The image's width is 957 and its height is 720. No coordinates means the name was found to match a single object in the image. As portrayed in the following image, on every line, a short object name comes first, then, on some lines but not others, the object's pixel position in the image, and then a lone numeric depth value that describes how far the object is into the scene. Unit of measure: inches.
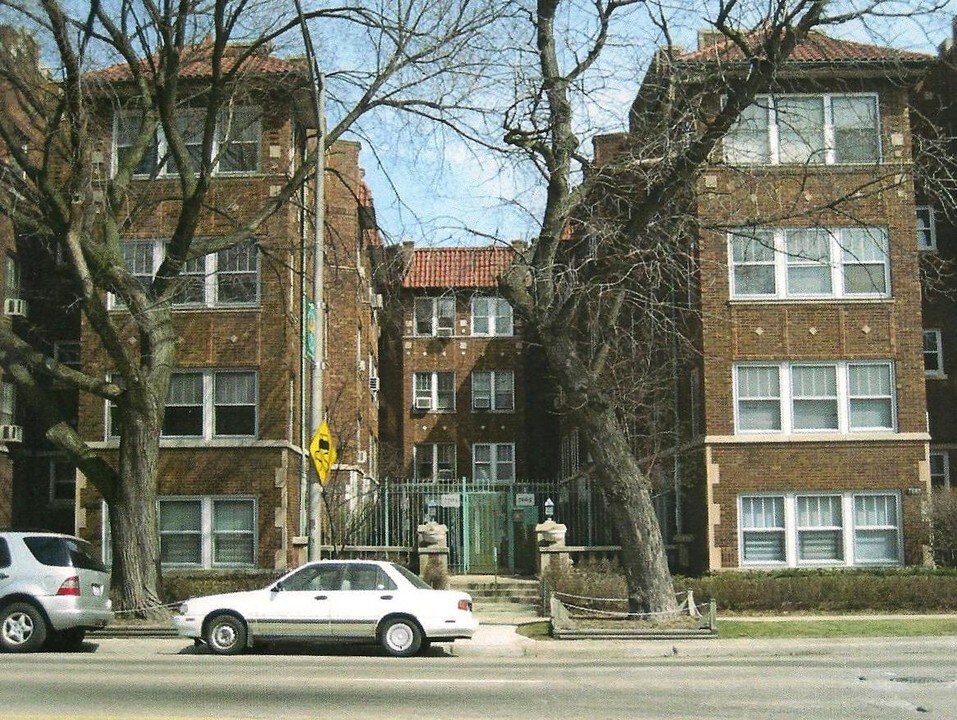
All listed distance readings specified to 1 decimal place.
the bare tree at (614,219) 729.0
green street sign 789.2
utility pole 782.5
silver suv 681.0
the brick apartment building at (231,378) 1103.0
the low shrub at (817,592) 909.2
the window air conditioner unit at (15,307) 1188.5
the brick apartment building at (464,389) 1814.7
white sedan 682.8
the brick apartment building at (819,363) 1072.8
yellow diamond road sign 767.7
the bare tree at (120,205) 821.2
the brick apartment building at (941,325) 1233.4
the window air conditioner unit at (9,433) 1157.1
